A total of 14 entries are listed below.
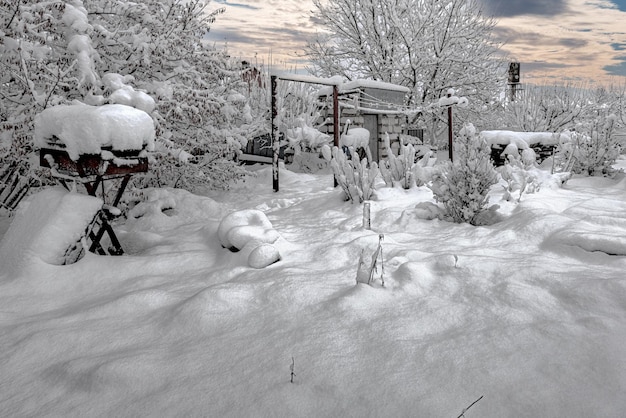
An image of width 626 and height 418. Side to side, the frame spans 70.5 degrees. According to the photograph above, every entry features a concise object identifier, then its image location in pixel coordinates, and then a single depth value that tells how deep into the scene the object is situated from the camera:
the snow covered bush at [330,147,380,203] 5.25
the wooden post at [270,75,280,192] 7.36
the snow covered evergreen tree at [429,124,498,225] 4.18
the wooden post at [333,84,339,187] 7.64
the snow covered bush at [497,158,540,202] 4.71
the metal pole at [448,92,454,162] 9.41
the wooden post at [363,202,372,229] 4.11
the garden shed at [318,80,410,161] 10.16
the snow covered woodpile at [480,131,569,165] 8.26
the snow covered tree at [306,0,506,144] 13.46
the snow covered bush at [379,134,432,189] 5.96
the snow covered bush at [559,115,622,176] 6.77
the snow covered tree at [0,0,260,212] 4.42
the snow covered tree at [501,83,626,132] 14.80
